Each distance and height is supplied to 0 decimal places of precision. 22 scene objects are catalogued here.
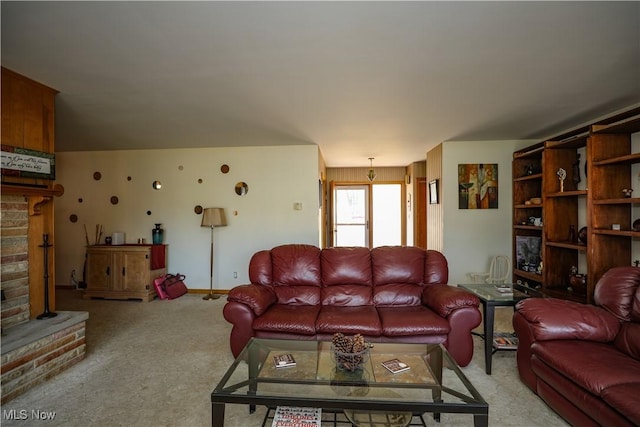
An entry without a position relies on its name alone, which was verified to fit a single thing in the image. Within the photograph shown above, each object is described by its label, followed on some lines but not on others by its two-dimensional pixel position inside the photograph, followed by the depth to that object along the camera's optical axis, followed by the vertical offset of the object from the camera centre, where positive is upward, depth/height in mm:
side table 2439 -784
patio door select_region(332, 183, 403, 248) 7699 +10
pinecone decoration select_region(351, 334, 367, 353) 1742 -769
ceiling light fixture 6727 +897
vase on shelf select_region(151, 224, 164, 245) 5023 -329
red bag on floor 4699 -1133
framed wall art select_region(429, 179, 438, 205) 5125 +373
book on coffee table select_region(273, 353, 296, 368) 1835 -913
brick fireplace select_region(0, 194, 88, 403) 2146 -890
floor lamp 4770 -66
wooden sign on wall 2379 +449
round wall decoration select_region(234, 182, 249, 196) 5066 +449
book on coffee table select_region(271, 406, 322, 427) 1557 -1086
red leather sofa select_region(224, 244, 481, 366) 2445 -792
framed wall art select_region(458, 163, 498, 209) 4676 +422
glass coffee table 1419 -912
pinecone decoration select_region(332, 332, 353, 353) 1752 -766
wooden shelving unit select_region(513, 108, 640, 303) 3062 +78
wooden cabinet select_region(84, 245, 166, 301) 4617 -870
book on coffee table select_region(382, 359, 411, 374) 1755 -912
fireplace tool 2625 -555
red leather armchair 1533 -869
